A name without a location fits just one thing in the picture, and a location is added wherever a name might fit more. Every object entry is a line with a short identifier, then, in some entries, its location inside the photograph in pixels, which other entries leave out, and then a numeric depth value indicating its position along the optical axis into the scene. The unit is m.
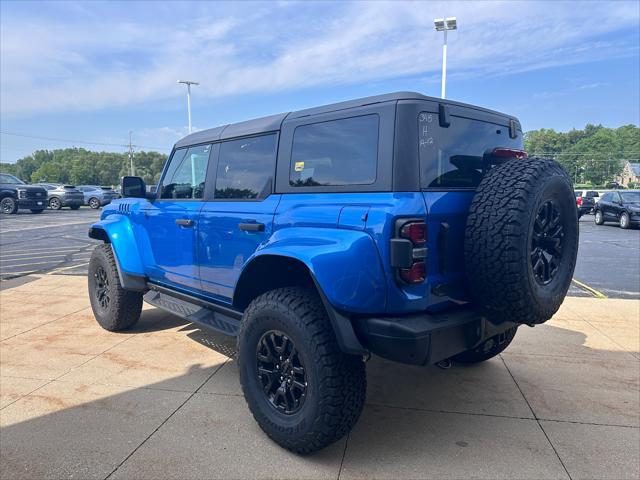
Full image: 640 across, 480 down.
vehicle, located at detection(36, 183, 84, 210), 26.28
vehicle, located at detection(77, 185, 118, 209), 30.17
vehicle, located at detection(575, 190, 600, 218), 23.84
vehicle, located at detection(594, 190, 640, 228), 16.75
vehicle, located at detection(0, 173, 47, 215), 21.75
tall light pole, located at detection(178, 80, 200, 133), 33.95
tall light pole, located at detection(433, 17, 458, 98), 17.00
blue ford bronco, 2.25
